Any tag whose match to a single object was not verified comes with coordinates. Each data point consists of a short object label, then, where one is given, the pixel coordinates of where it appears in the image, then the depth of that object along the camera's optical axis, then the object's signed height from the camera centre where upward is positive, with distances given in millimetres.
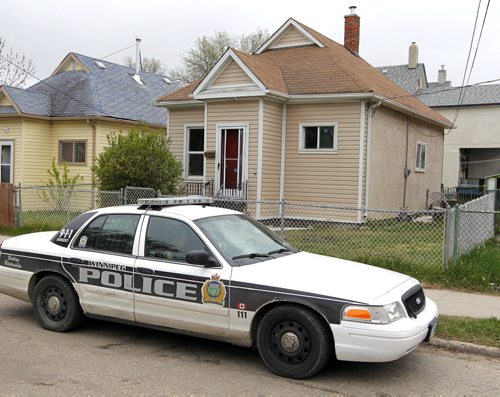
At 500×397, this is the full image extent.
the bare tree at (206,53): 46719 +10406
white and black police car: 4840 -1038
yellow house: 20875 +1909
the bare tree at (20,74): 35656 +6351
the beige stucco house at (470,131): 33938 +3289
